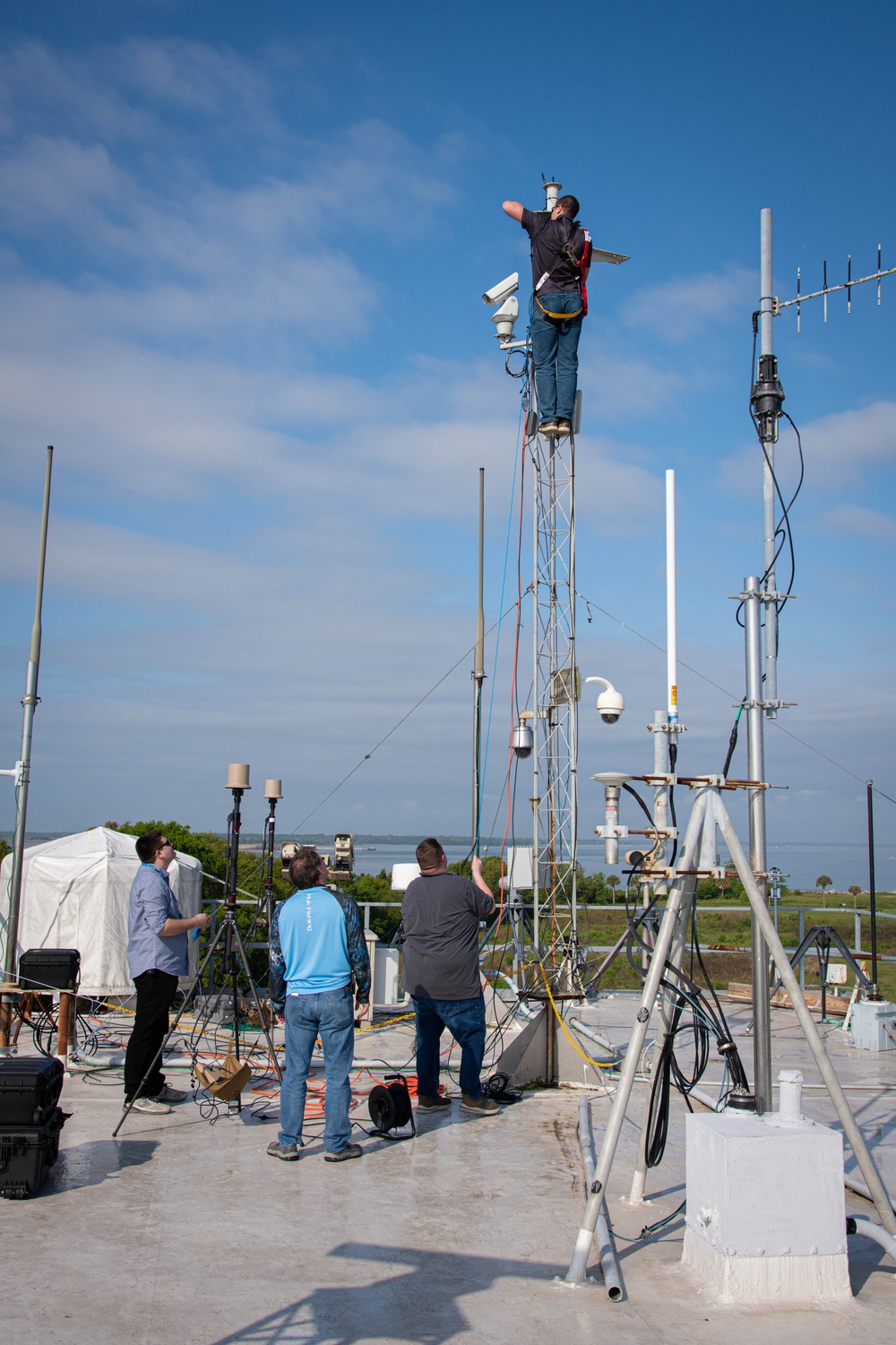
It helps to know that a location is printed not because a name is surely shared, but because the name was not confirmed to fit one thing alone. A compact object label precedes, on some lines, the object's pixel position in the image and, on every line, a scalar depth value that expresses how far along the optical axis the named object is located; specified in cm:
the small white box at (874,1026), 881
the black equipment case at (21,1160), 451
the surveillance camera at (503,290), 938
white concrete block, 361
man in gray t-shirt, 620
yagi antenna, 505
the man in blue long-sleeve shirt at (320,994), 533
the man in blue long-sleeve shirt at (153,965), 612
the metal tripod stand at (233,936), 662
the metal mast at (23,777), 790
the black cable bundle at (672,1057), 441
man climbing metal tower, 859
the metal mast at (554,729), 868
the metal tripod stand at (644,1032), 378
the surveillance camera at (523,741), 904
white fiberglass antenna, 464
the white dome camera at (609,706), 668
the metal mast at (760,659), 432
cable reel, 575
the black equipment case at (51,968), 757
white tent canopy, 1066
